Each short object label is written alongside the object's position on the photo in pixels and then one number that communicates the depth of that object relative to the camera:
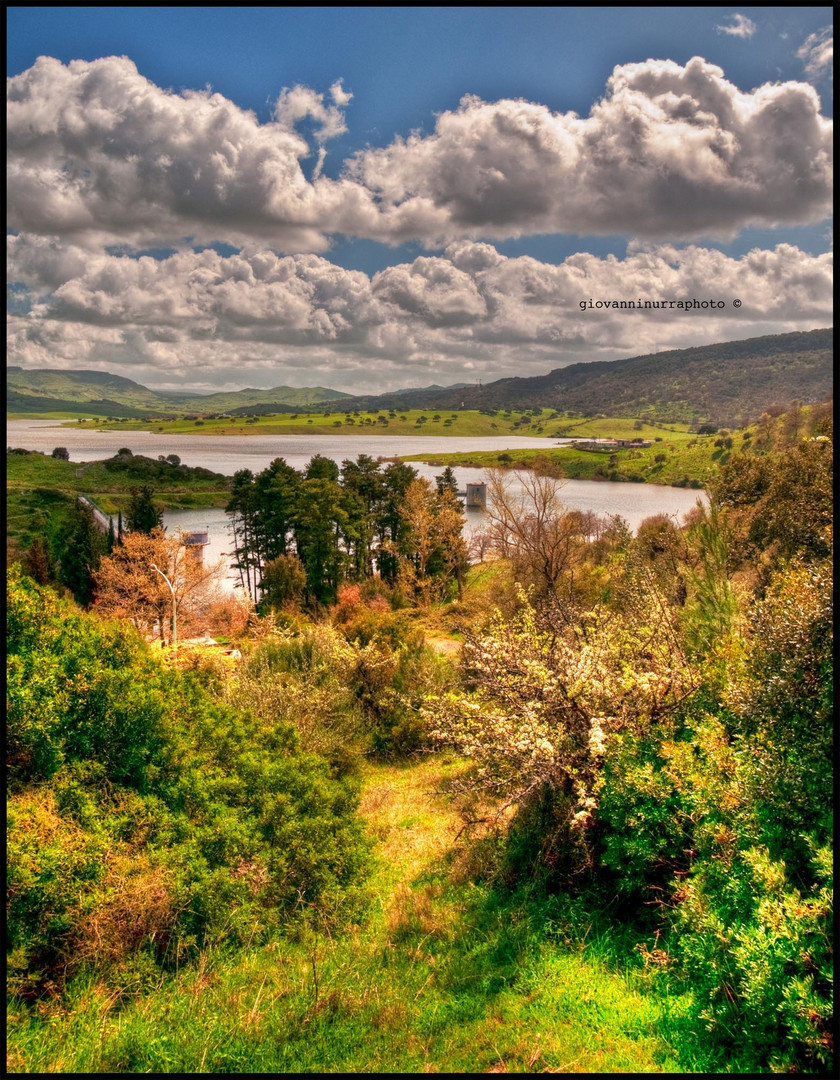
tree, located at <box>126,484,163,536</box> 40.00
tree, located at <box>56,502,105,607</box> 37.72
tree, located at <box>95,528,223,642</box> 31.42
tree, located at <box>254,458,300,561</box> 40.78
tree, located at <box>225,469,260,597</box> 42.78
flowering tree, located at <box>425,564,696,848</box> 9.02
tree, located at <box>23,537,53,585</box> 32.59
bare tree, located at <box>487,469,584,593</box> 27.64
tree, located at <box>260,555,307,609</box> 34.75
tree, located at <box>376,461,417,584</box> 43.62
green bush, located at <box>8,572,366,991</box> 6.86
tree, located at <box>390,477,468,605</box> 39.12
